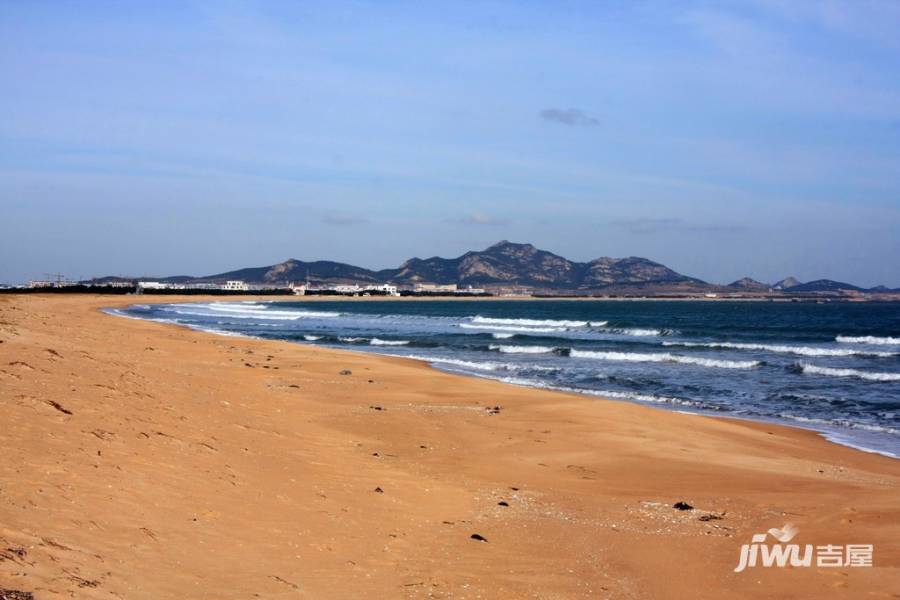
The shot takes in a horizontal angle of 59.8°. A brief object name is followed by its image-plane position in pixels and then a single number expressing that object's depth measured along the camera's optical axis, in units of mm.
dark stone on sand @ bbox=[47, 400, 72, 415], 8538
